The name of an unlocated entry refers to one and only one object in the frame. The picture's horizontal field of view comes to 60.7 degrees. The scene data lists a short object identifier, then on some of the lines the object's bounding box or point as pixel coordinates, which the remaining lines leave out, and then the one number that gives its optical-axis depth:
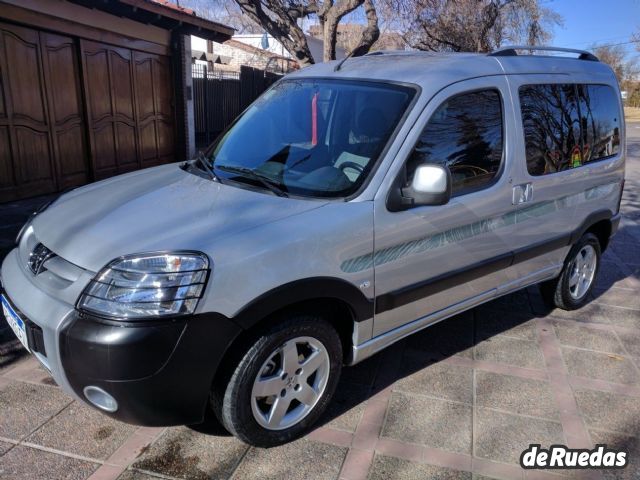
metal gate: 15.12
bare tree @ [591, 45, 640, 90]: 58.66
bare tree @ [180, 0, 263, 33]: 17.65
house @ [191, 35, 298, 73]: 27.08
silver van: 2.28
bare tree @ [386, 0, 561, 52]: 20.00
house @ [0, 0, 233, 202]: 7.12
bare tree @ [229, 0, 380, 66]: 13.98
